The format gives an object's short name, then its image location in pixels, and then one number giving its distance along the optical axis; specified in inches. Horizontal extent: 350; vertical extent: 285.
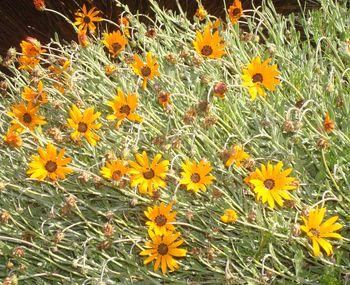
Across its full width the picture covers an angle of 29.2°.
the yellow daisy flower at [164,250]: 87.2
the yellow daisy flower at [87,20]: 131.2
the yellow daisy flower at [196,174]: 87.6
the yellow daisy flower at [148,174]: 88.6
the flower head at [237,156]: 83.0
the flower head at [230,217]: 85.0
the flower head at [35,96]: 105.1
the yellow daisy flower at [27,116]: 104.0
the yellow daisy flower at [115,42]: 114.3
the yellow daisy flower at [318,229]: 78.2
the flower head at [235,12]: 117.0
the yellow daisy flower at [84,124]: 96.4
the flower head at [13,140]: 96.3
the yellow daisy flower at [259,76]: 88.7
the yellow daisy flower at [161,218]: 85.7
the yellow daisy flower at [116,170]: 89.5
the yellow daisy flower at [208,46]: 98.3
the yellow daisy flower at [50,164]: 90.2
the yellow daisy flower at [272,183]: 80.0
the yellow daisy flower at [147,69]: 101.1
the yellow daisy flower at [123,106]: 95.8
